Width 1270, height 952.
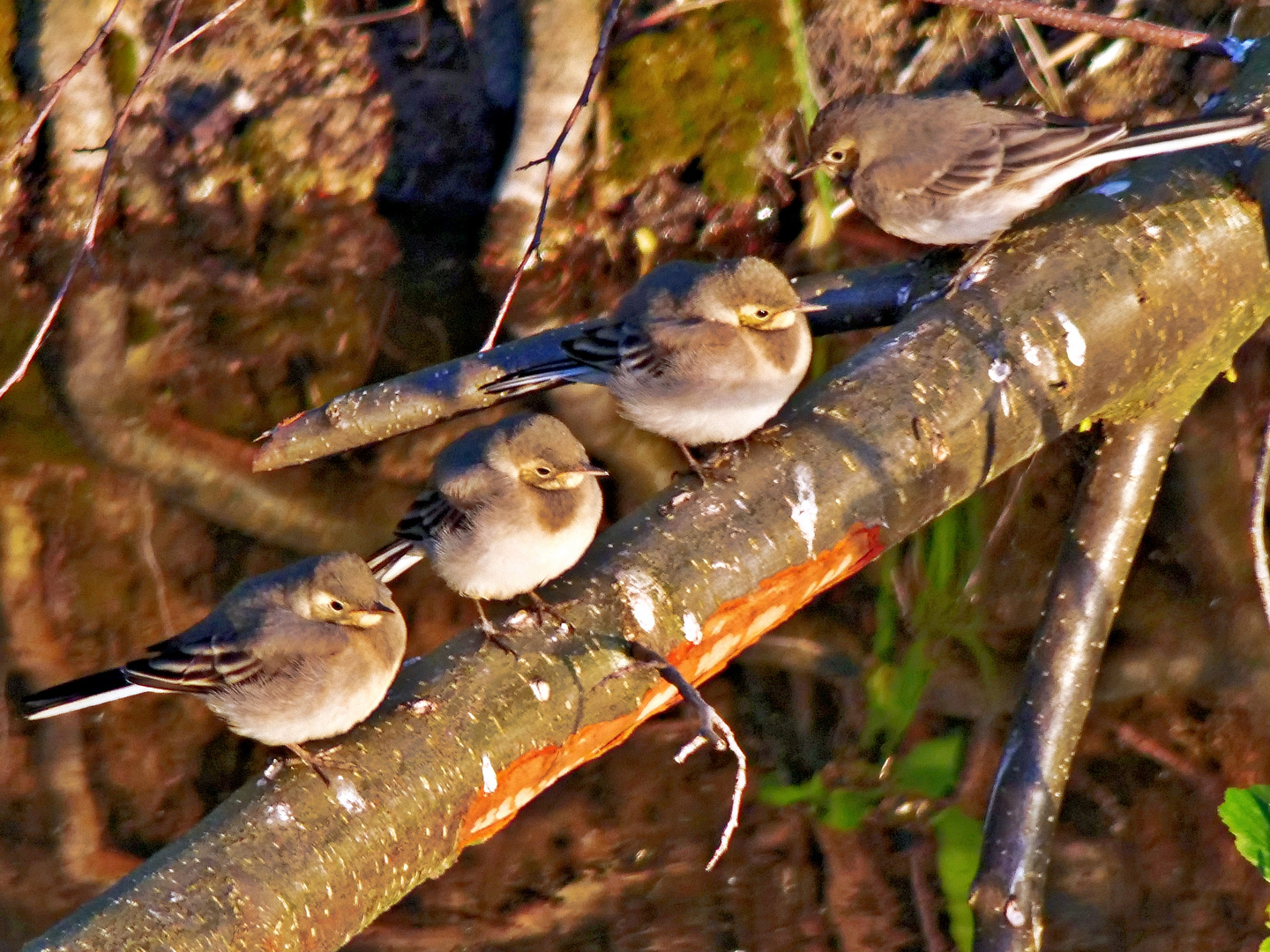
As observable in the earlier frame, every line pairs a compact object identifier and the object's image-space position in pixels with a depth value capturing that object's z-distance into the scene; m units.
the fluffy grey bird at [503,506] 8.11
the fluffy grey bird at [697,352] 8.45
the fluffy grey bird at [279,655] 7.41
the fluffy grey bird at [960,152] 9.07
